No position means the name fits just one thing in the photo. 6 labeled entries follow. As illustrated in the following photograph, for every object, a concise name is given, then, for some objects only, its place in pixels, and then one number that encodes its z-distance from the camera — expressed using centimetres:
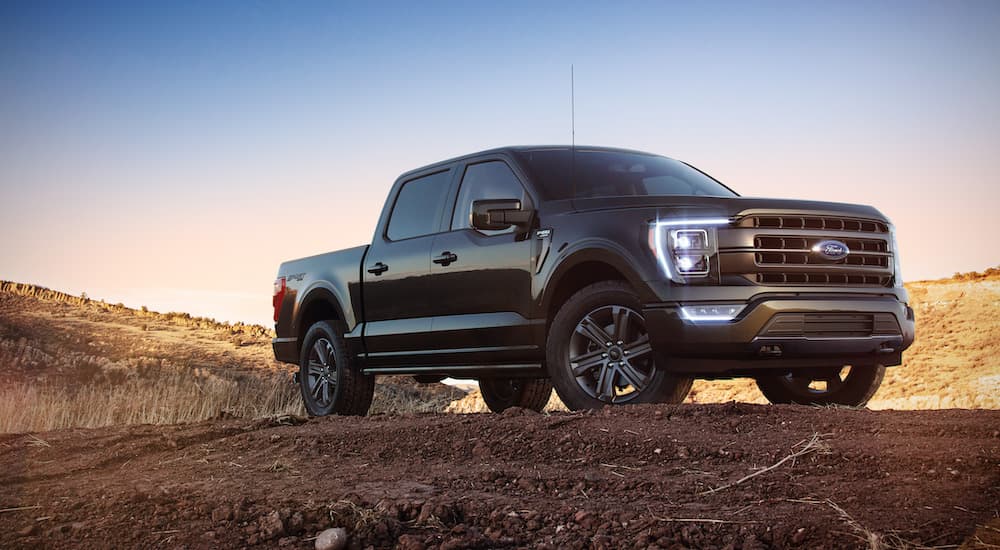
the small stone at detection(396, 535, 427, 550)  403
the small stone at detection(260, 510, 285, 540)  434
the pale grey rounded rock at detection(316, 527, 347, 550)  411
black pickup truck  673
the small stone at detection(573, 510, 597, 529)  423
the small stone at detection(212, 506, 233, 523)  463
